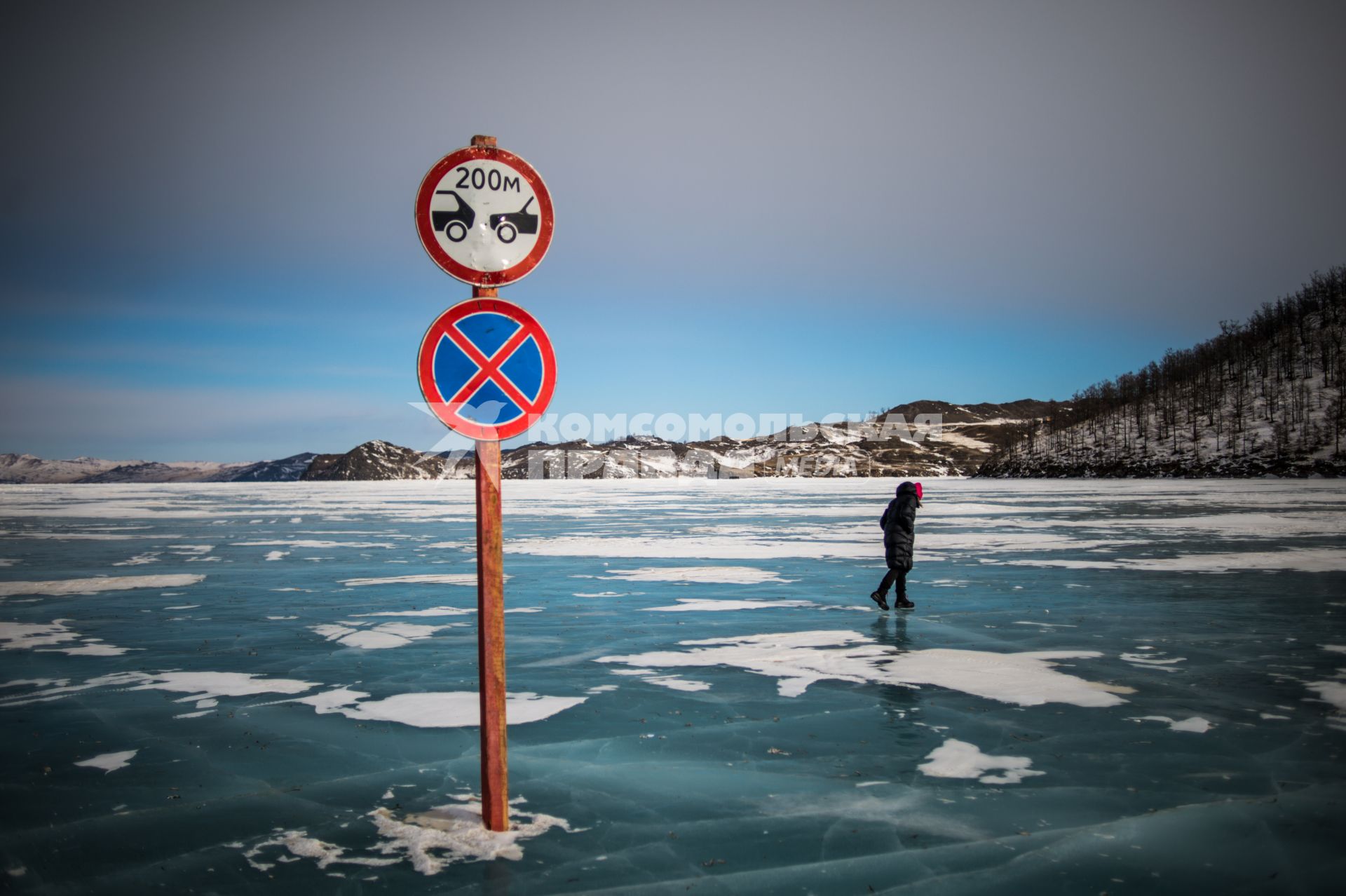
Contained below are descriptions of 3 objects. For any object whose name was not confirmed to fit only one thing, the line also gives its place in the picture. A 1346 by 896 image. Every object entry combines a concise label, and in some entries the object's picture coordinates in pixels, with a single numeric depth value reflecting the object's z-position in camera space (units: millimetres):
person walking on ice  11703
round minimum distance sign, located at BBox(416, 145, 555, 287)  4191
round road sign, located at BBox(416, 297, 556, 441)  4074
